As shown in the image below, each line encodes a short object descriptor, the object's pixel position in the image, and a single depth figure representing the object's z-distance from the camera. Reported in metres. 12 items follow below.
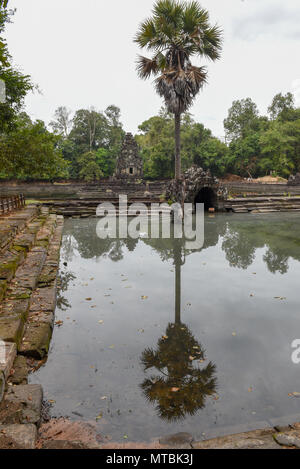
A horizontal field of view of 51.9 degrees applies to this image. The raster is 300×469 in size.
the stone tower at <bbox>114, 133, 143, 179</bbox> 36.38
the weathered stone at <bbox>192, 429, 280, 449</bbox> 2.36
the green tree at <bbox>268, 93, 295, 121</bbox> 47.55
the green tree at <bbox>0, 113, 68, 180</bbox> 11.64
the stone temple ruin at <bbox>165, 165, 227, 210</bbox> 16.75
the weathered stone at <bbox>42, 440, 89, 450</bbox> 2.36
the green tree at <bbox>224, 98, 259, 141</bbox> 53.03
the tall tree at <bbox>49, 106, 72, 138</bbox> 56.94
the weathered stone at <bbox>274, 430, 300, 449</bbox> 2.38
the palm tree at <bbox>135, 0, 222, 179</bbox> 15.20
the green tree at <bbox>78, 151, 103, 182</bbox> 40.86
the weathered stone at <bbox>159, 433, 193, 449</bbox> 2.42
